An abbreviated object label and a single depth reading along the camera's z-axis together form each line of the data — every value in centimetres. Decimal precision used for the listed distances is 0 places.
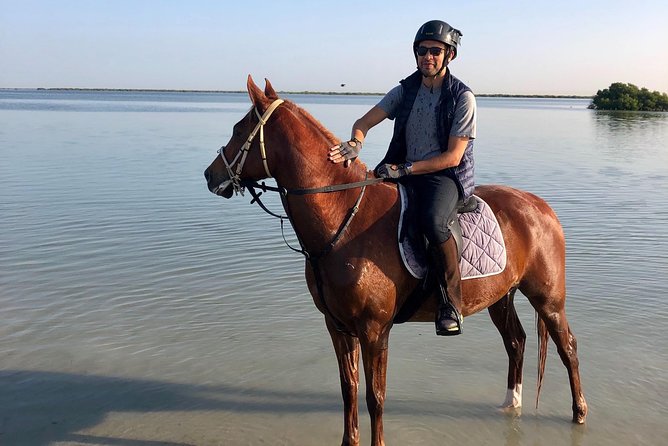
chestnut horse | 391
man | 413
